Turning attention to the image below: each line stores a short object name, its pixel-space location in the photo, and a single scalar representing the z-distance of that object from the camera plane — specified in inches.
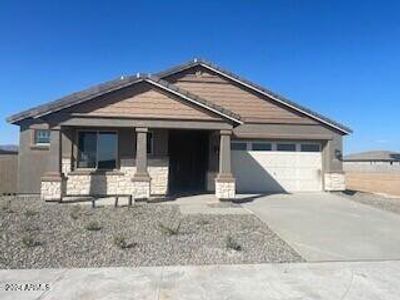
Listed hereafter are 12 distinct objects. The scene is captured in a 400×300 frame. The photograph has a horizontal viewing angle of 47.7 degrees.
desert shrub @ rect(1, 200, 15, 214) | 534.0
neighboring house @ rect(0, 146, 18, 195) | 762.8
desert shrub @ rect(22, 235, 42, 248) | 366.3
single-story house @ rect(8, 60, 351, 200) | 641.0
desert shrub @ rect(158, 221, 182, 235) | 415.5
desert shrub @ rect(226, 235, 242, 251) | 365.4
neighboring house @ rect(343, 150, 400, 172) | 1579.7
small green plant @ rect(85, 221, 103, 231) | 427.8
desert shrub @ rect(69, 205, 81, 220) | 495.3
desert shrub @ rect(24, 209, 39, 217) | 504.6
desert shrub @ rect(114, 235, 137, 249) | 368.5
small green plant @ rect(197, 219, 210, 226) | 464.5
